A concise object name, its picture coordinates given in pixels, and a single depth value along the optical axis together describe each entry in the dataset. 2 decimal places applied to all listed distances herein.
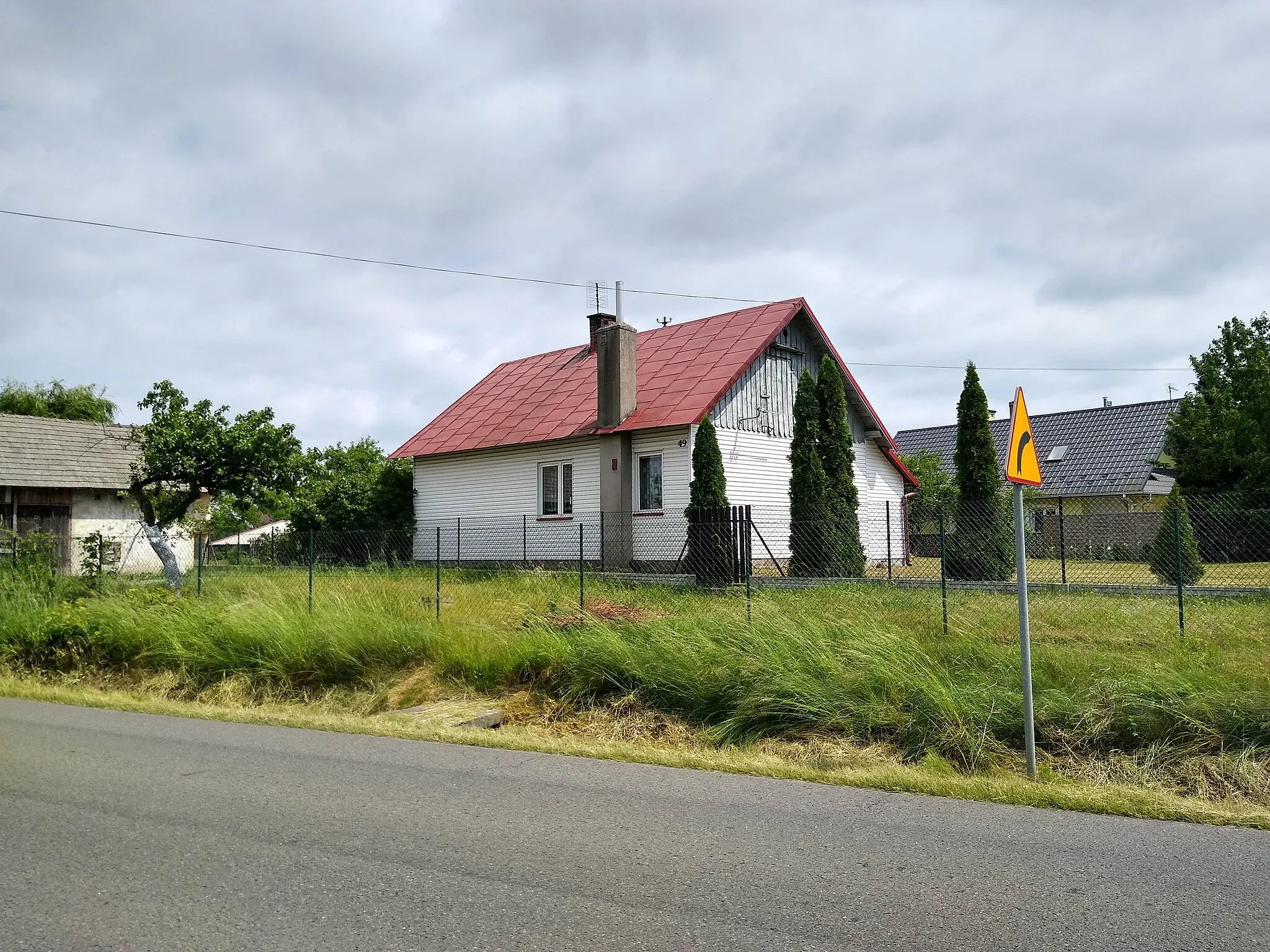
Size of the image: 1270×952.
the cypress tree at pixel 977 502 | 18.03
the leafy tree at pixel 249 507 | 17.00
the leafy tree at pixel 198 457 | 16.53
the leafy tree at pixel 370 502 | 27.67
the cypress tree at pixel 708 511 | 17.50
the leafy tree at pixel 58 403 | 43.16
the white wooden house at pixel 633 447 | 22.25
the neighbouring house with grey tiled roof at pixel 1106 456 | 35.62
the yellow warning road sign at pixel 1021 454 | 6.48
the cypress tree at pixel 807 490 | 19.23
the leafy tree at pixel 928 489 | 27.41
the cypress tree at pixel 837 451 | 19.59
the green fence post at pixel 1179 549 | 8.94
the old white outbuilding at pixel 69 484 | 26.00
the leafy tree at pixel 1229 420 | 28.48
